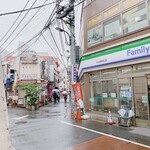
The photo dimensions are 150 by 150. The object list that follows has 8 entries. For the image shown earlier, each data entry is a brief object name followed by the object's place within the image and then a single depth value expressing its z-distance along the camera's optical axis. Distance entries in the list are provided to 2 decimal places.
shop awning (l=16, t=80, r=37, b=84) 20.27
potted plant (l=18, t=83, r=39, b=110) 14.88
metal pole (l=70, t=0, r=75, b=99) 10.38
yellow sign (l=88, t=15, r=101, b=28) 9.68
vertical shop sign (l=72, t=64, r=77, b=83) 10.44
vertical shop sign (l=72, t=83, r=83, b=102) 9.77
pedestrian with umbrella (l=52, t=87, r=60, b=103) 21.30
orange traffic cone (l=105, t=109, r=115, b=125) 8.01
